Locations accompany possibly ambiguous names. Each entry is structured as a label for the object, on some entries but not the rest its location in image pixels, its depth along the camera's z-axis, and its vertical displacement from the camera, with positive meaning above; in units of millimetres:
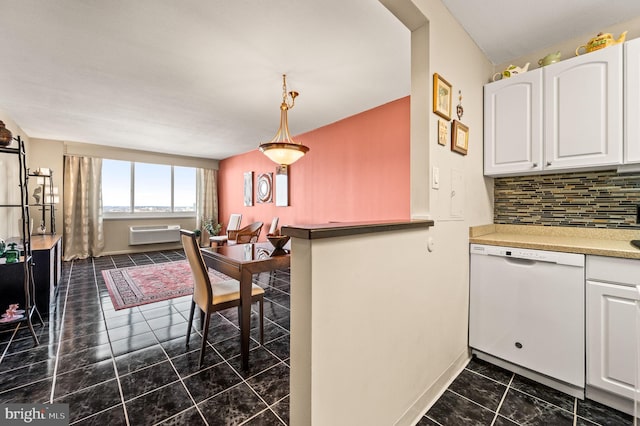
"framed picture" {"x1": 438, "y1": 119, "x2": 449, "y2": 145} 1576 +487
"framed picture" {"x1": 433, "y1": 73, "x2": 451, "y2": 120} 1522 +687
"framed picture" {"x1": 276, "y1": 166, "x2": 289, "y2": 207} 4859 +493
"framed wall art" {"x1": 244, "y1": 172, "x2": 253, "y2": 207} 5895 +531
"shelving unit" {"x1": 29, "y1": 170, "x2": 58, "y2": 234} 3720 +297
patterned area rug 3058 -962
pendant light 2510 +614
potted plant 6696 -356
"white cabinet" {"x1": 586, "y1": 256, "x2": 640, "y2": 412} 1348 -608
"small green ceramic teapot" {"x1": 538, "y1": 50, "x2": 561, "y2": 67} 1823 +1059
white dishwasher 1499 -616
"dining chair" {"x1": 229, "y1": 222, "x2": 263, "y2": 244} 4725 -389
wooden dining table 1754 -389
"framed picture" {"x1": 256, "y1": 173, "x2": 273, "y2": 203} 5332 +502
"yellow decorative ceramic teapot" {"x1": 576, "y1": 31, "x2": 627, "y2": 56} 1622 +1058
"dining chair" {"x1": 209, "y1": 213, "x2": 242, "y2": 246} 5520 -294
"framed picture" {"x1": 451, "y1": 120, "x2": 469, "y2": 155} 1700 +492
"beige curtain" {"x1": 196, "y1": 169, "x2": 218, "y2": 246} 6855 +358
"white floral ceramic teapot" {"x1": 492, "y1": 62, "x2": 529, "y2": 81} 1965 +1060
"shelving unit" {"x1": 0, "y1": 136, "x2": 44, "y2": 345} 2039 -511
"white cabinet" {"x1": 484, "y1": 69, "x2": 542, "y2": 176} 1865 +640
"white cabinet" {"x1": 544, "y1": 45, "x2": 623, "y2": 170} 1594 +642
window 5805 +559
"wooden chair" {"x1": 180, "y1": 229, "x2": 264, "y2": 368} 1797 -588
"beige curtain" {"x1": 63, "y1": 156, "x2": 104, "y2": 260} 5172 +93
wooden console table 2510 -587
